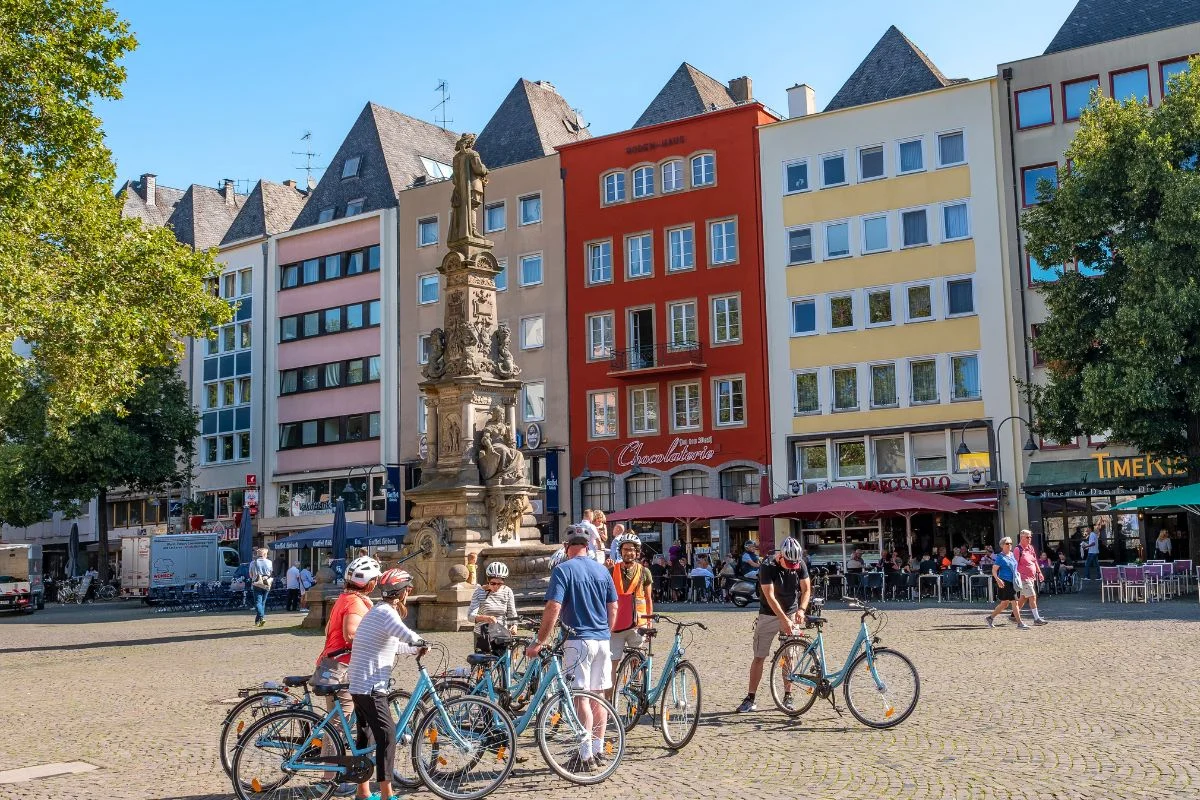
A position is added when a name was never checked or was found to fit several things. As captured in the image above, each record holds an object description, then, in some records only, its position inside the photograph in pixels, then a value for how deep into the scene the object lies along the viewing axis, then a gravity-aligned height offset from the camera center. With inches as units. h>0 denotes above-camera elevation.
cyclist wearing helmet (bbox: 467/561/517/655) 455.5 -12.3
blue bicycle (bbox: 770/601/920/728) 433.1 -36.7
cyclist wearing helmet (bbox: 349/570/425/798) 315.9 -24.2
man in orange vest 441.7 -9.4
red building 1786.4 +355.1
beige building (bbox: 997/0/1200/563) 1528.1 +488.0
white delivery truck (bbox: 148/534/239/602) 1743.4 +24.8
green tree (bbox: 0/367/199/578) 2043.6 +196.8
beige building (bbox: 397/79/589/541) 1943.9 +462.4
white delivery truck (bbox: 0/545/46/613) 1592.0 -0.1
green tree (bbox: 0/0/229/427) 949.2 +268.0
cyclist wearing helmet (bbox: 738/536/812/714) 455.8 -9.4
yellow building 1624.0 +339.1
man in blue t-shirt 356.8 -12.1
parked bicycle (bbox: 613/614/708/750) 398.3 -38.3
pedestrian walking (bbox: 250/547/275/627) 1101.1 -2.5
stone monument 885.2 +79.6
